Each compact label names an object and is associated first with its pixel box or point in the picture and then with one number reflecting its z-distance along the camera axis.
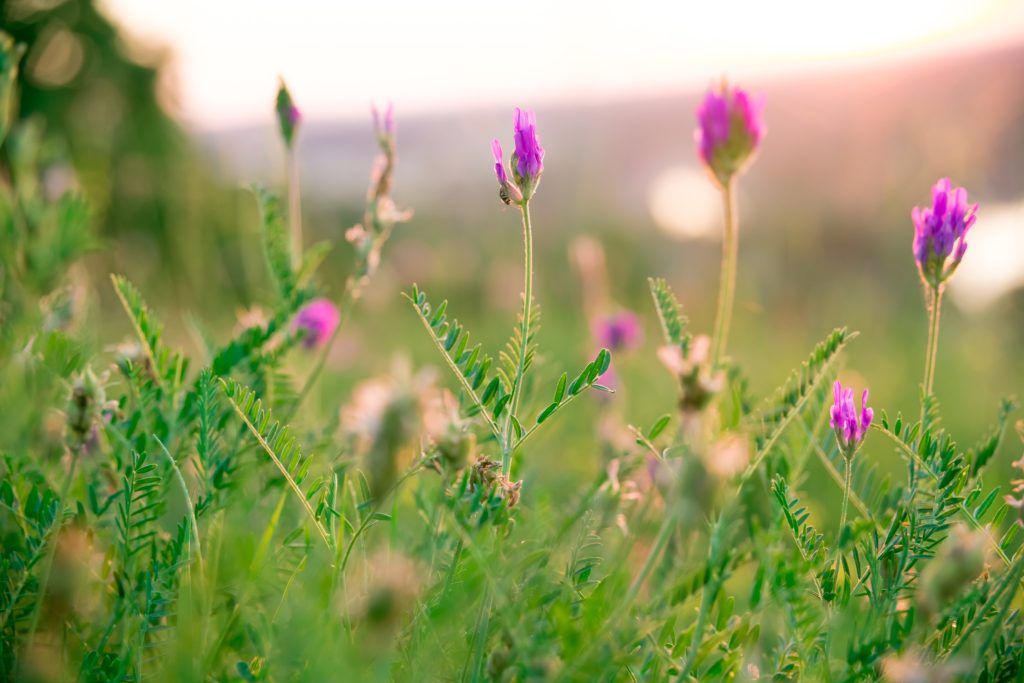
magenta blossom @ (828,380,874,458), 0.63
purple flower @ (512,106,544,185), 0.65
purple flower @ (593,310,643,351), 1.33
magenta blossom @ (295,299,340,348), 1.05
